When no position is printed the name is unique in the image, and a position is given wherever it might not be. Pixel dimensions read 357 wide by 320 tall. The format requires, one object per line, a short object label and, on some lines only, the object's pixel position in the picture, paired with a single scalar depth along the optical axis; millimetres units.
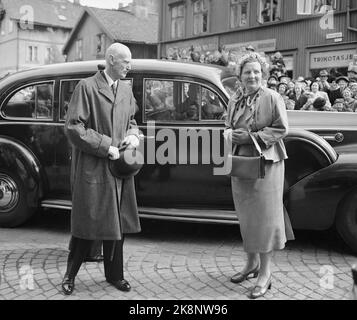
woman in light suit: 3582
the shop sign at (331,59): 15828
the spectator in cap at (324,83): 8723
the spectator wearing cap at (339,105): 6991
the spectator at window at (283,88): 8094
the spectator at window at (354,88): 7848
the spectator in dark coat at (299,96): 6977
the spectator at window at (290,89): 8048
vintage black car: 4691
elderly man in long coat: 3451
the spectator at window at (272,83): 8570
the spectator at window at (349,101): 6918
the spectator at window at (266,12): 18734
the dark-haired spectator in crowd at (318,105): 6469
